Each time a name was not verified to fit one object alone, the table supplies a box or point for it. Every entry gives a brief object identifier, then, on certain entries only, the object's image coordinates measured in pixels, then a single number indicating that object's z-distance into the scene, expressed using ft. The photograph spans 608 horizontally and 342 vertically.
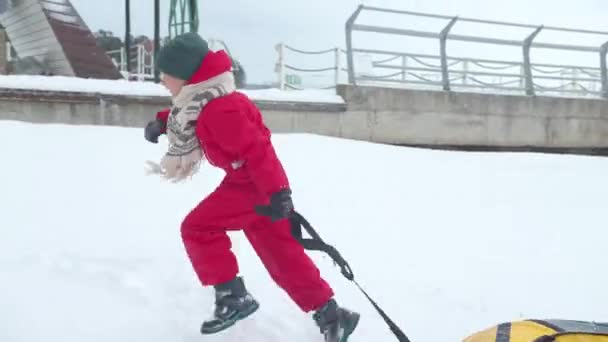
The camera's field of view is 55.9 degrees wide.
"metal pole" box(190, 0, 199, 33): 36.23
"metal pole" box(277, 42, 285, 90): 28.91
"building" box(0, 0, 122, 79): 35.17
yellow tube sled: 5.86
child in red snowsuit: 7.30
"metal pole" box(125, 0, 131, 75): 44.28
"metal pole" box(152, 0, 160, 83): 36.73
